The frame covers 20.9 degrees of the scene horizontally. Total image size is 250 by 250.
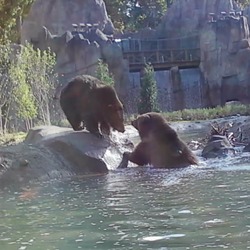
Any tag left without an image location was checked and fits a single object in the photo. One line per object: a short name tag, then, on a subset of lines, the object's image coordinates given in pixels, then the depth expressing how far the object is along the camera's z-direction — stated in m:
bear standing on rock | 12.48
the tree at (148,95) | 32.72
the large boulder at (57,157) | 10.07
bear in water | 11.32
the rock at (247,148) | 13.45
